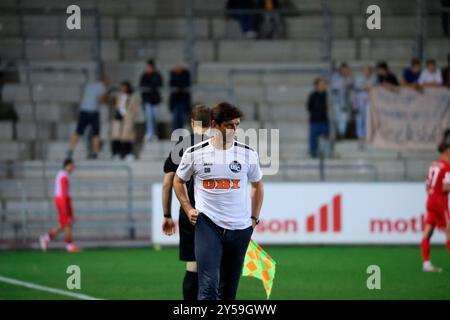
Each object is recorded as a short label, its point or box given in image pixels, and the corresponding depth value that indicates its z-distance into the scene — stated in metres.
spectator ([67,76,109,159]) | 28.88
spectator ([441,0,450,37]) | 32.58
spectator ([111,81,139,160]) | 29.08
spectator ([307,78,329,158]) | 28.23
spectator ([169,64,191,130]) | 29.16
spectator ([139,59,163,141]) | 29.20
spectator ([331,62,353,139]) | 29.44
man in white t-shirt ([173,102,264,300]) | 12.23
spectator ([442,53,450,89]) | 28.97
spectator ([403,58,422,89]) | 28.69
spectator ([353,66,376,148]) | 29.23
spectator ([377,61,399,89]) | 28.36
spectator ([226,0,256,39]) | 32.25
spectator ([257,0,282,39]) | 32.22
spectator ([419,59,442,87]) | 28.39
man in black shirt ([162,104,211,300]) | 13.13
